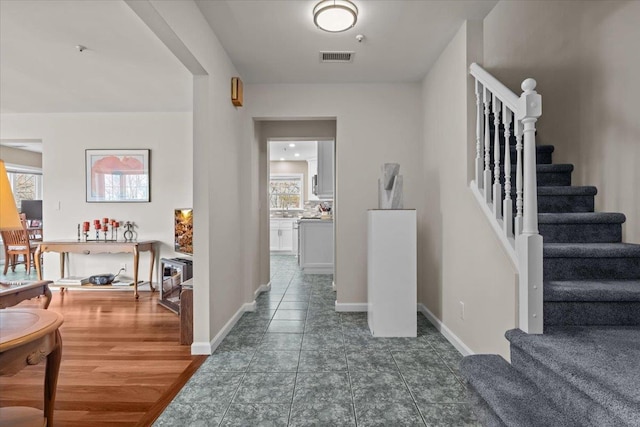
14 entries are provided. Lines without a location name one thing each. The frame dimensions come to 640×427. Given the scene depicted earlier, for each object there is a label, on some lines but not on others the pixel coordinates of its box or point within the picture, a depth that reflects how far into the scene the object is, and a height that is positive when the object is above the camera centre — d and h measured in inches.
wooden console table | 160.7 -16.3
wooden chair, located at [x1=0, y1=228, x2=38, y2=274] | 202.5 -19.2
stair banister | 60.4 +0.6
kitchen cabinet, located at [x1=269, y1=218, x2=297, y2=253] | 330.6 -20.0
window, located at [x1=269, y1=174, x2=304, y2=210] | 351.9 +27.6
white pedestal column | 110.3 -20.7
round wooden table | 45.4 -20.8
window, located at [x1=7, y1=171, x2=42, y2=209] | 270.1 +28.0
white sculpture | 113.7 +10.2
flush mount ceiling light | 84.6 +55.4
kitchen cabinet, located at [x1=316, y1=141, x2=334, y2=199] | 233.1 +34.9
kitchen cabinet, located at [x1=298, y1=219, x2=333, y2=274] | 223.9 -22.6
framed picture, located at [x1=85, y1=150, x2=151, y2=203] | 180.5 +23.3
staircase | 43.0 -22.1
